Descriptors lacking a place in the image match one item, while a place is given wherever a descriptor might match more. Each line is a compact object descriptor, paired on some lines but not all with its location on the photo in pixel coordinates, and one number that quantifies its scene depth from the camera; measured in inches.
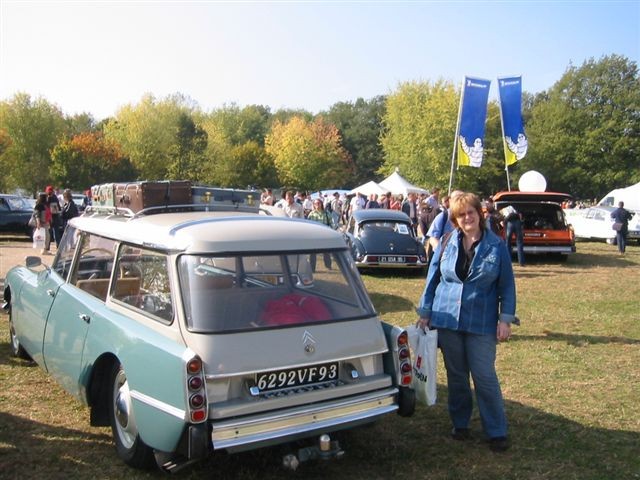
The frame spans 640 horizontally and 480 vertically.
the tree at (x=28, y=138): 1971.0
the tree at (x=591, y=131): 2113.7
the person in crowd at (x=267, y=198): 685.2
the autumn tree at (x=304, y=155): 2351.1
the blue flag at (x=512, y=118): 835.4
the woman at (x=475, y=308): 171.8
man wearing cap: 637.7
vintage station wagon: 135.6
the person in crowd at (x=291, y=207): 557.0
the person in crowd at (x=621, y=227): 740.0
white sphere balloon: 973.8
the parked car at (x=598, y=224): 876.6
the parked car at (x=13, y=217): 801.6
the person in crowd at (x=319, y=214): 537.6
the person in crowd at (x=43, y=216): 620.1
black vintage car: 520.1
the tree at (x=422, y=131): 1935.3
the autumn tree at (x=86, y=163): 1785.2
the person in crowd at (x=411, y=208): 786.8
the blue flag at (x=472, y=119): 792.9
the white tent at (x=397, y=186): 1370.3
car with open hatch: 620.4
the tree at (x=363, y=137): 2970.0
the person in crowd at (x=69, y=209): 613.3
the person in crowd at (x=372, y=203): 901.8
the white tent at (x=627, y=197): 1086.2
